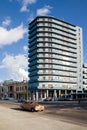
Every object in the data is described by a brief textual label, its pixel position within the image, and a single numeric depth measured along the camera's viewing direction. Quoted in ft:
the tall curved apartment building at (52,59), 176.80
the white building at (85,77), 202.61
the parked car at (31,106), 50.00
